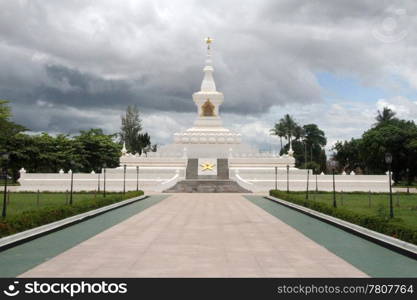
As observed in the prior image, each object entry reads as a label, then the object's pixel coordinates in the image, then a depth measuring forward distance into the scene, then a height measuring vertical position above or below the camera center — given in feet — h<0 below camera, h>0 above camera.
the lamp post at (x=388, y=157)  66.54 +2.60
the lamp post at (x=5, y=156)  65.67 +2.39
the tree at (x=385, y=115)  252.62 +30.96
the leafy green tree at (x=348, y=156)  262.12 +11.23
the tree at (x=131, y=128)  281.74 +26.43
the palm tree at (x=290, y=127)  316.19 +30.91
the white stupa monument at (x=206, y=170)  153.58 +2.19
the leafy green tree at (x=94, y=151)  213.87 +10.71
